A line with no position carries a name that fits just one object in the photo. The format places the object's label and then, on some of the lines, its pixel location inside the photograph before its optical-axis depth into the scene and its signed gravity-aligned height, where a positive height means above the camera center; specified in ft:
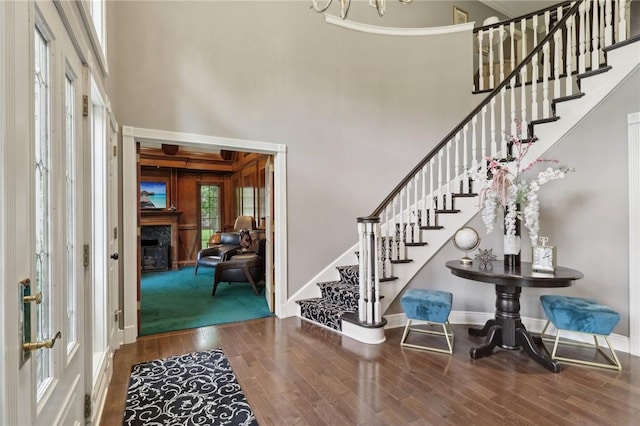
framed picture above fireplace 25.54 +1.42
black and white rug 7.06 -4.52
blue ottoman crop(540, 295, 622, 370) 8.75 -3.05
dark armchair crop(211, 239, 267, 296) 16.78 -3.05
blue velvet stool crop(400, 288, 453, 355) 10.14 -3.14
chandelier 8.20 +5.30
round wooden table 8.79 -2.72
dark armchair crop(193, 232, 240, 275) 20.01 -2.58
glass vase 10.20 -1.23
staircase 10.73 +1.85
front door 3.08 -0.08
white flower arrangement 9.70 +0.37
